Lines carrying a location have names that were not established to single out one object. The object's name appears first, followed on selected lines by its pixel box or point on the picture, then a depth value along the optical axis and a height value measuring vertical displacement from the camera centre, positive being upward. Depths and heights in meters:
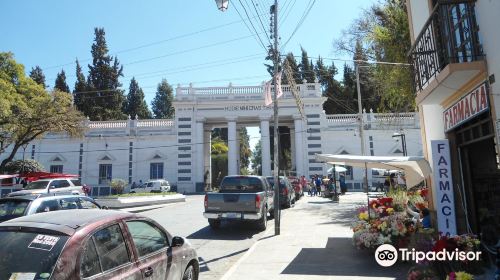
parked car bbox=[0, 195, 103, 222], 9.84 -0.23
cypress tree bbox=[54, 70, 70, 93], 60.03 +16.92
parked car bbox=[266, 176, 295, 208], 21.57 -0.16
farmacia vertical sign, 8.12 -0.01
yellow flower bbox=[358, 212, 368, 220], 10.40 -0.72
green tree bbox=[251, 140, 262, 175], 91.38 +7.79
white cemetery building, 41.22 +5.37
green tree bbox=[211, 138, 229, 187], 51.09 +3.16
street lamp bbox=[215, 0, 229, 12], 10.03 +4.68
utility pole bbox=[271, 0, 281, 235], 12.92 +2.32
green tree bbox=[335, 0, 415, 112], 15.72 +5.68
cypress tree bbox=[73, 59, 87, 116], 56.53 +13.52
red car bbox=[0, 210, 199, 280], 3.66 -0.54
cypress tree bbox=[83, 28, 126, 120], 56.69 +15.97
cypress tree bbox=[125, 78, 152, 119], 64.69 +14.77
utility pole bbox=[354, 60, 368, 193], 30.37 +5.88
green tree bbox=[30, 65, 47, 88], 58.56 +17.78
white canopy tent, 9.68 +0.65
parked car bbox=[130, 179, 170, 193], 37.28 +0.58
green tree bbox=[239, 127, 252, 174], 65.31 +6.78
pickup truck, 13.32 -0.53
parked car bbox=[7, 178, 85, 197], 22.40 +0.54
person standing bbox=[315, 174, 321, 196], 33.89 +0.45
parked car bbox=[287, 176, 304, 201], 28.64 +0.20
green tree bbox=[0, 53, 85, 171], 23.88 +5.40
